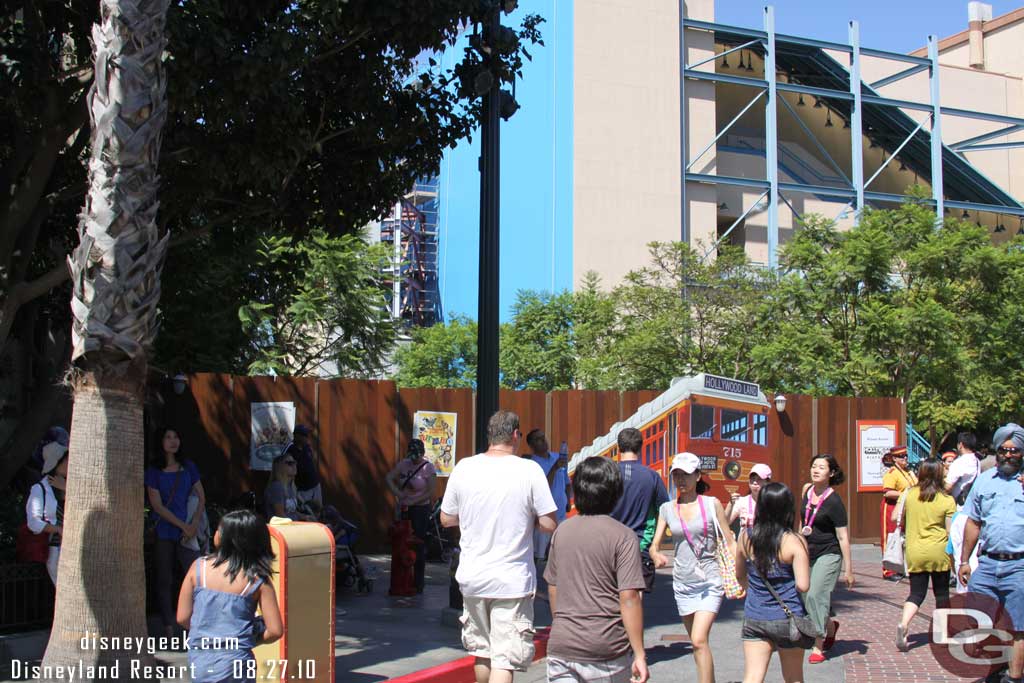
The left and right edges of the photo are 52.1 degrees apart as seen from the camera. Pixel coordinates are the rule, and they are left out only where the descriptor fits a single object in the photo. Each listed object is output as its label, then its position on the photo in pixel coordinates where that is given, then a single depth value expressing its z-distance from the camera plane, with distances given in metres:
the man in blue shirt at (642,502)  8.33
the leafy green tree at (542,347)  34.50
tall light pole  10.31
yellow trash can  6.83
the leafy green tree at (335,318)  27.42
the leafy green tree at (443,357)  39.88
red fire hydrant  11.52
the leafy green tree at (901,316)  24.25
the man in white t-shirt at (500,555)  6.17
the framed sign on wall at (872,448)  18.84
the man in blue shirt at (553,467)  11.44
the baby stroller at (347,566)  11.82
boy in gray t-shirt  5.18
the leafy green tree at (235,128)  9.71
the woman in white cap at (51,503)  8.16
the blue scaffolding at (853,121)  42.28
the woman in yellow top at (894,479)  13.33
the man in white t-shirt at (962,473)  11.54
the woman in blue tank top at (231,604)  5.04
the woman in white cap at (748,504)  8.91
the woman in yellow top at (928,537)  9.36
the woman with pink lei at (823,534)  8.91
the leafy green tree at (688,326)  28.58
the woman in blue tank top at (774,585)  6.41
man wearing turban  7.78
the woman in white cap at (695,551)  7.39
